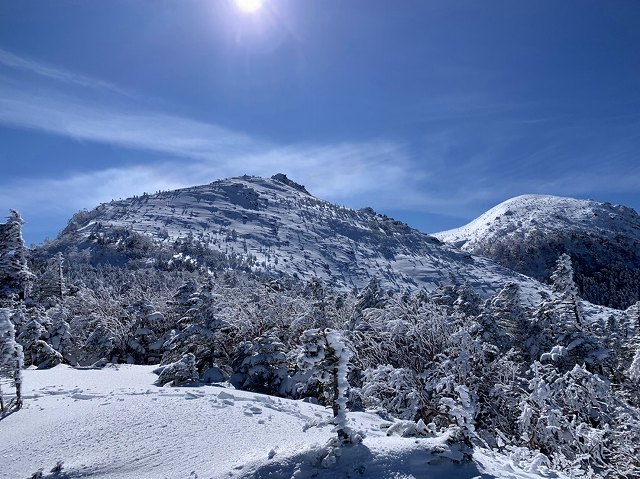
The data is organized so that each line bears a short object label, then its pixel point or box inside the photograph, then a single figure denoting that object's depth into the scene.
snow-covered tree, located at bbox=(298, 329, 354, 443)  6.54
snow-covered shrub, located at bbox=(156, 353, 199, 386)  15.00
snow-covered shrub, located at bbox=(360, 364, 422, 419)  14.09
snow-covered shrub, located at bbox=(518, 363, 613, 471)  10.77
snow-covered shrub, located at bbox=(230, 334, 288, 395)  16.95
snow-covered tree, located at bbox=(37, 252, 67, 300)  41.03
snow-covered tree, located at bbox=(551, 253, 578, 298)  24.88
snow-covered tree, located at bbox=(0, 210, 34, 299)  25.19
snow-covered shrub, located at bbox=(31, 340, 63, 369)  22.78
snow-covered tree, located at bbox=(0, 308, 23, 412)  11.20
